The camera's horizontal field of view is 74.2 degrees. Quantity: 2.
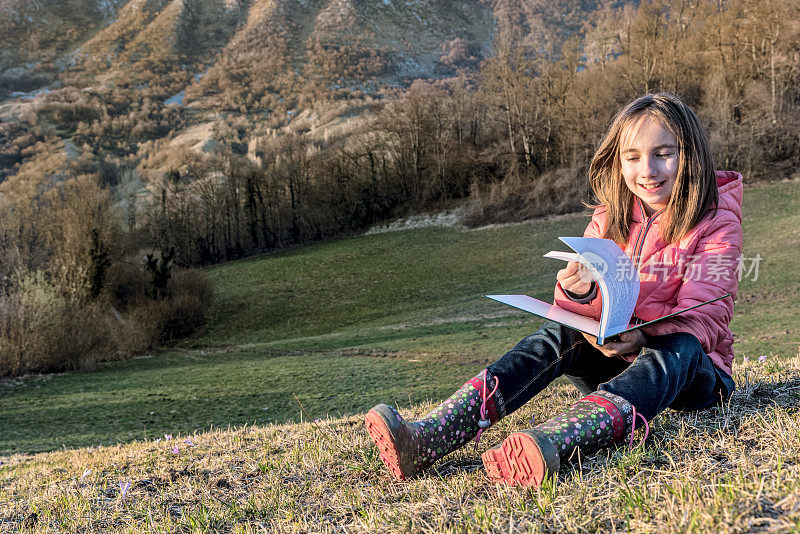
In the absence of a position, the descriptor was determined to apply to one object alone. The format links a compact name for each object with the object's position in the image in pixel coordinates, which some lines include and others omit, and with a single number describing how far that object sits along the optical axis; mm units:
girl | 2318
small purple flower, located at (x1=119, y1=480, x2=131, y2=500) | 2810
